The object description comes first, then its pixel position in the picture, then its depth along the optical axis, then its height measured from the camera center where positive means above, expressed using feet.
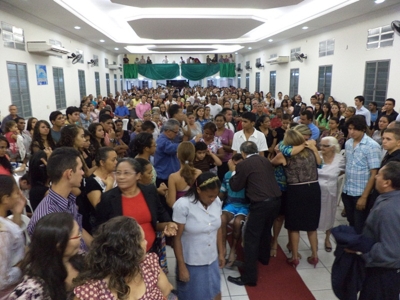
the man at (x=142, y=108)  28.06 -1.80
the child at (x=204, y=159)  10.87 -2.67
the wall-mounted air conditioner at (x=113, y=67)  52.43 +3.67
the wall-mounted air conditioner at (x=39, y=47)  23.53 +3.18
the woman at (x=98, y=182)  7.33 -2.29
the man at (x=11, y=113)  17.97 -1.40
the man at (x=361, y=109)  20.33 -1.55
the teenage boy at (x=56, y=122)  13.74 -1.46
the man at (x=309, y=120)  15.42 -1.70
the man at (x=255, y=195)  8.99 -3.12
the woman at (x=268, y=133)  15.30 -2.31
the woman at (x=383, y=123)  14.64 -1.76
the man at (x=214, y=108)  24.27 -1.61
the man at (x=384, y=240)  6.15 -3.11
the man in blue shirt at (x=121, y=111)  28.71 -2.09
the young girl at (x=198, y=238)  6.82 -3.34
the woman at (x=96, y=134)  11.99 -1.78
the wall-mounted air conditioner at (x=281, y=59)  40.03 +3.51
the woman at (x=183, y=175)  8.71 -2.44
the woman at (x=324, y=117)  20.84 -2.10
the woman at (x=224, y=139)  13.83 -2.37
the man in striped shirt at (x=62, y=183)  6.01 -1.88
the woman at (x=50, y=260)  4.18 -2.43
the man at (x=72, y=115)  16.21 -1.35
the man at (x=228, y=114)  17.61 -1.51
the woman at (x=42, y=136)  12.51 -1.92
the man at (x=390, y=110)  18.38 -1.46
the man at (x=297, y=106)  29.63 -1.91
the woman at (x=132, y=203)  6.53 -2.43
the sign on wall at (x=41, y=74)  25.30 +1.21
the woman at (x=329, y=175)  10.84 -3.09
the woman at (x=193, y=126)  16.18 -2.03
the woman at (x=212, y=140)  13.15 -2.25
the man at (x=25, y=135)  14.80 -2.25
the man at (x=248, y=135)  13.03 -2.02
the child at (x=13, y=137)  14.08 -2.17
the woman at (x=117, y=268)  4.09 -2.39
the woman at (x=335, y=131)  15.48 -2.32
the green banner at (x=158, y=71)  64.18 +3.51
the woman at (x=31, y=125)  15.94 -1.82
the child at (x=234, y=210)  10.21 -4.05
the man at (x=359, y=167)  9.76 -2.58
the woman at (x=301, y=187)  9.71 -3.18
